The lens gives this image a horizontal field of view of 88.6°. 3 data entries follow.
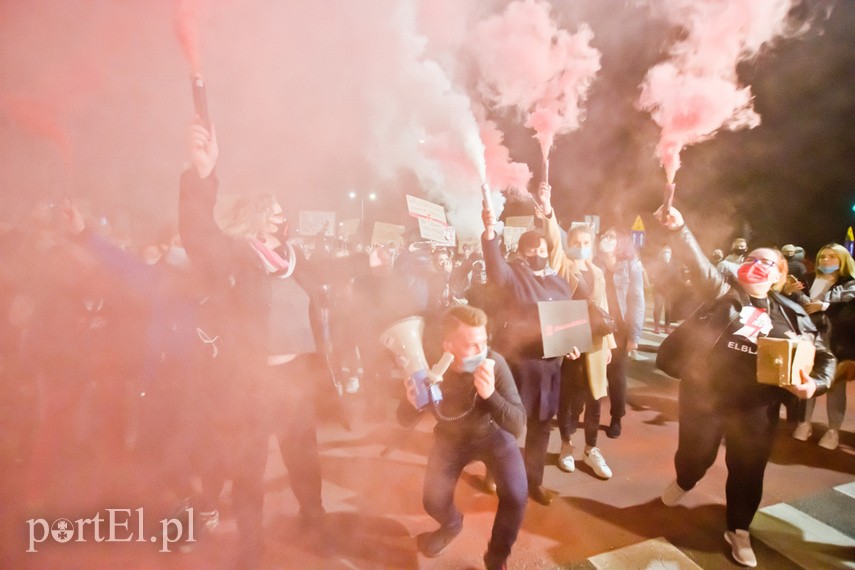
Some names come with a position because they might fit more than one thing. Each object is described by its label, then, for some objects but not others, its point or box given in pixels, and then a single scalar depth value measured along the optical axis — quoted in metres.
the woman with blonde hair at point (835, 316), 3.80
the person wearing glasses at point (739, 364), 2.49
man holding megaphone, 2.22
